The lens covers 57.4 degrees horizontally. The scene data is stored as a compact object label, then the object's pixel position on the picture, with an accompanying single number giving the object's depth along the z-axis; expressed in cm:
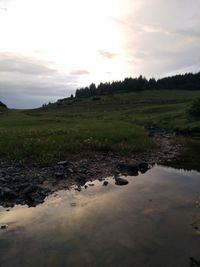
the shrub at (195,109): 4053
